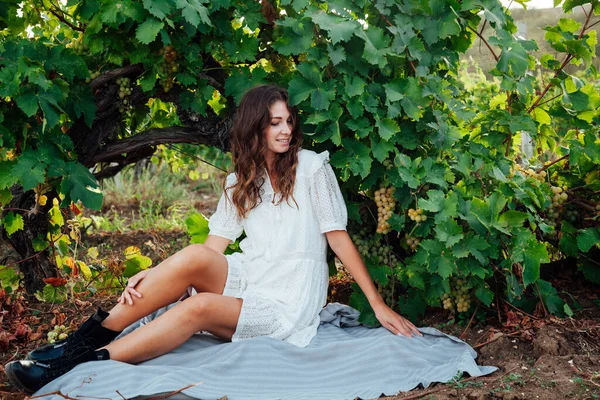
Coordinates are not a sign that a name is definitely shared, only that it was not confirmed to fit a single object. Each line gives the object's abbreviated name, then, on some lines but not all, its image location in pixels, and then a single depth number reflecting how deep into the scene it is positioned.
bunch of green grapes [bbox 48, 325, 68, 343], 3.41
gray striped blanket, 2.67
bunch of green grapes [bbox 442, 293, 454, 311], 3.11
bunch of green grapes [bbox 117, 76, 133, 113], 3.51
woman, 2.92
